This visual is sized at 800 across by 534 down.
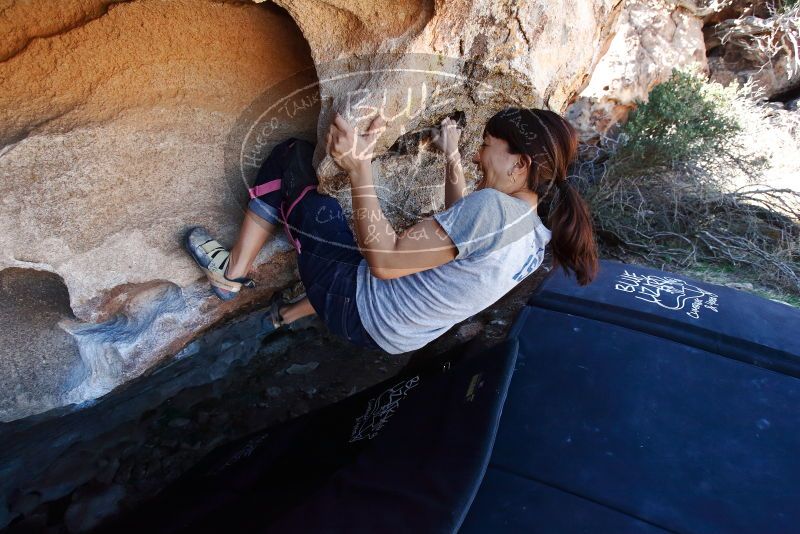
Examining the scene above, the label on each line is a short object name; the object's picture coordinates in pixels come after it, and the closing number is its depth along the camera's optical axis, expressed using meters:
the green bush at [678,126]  3.08
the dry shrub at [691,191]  2.71
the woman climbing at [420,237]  1.15
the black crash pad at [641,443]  1.00
